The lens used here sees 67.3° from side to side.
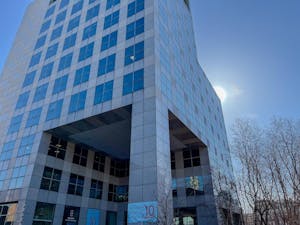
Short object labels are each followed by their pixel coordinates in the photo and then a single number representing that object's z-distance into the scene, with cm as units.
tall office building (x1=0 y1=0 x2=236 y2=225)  2061
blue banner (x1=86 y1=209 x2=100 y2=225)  2938
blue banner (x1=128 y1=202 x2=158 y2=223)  1630
